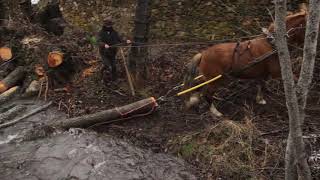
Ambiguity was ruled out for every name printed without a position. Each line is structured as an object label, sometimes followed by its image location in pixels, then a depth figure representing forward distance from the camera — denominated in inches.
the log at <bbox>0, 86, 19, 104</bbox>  345.8
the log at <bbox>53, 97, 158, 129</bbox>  286.8
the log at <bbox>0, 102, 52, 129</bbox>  305.2
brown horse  256.0
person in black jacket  327.1
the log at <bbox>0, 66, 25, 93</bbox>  358.4
